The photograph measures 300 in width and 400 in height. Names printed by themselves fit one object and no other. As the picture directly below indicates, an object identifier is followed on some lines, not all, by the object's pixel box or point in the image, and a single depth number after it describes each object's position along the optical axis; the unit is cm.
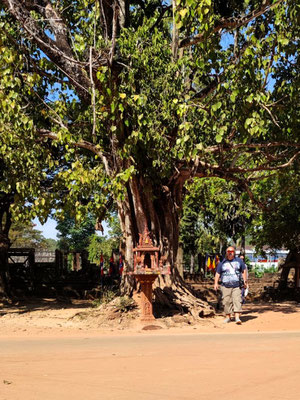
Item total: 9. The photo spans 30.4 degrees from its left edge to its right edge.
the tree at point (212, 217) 2159
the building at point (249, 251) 8141
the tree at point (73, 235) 8430
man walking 1183
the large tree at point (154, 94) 1112
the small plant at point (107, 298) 1336
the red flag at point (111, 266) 2408
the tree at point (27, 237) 5294
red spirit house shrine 1135
